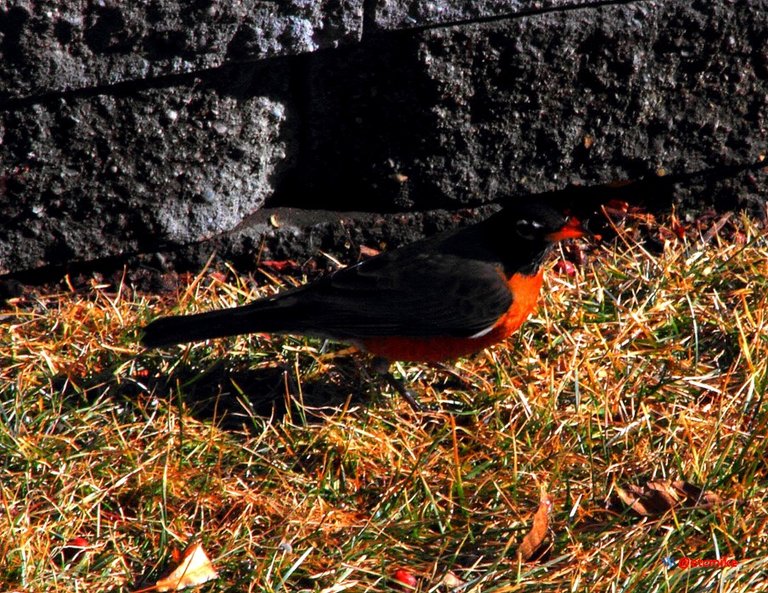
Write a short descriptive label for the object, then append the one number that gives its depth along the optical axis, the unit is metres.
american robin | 7.25
